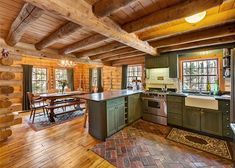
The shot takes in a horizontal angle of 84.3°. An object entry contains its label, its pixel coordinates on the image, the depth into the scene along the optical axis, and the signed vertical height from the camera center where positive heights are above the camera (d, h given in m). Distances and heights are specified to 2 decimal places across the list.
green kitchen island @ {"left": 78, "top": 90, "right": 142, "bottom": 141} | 3.06 -0.81
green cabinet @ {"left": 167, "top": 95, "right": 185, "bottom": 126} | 3.64 -0.76
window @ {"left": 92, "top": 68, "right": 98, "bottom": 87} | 7.82 +0.34
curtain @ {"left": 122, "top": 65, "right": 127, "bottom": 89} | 6.09 +0.30
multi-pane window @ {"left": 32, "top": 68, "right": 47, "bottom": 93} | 6.57 +0.17
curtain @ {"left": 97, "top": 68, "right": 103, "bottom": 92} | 7.21 +0.06
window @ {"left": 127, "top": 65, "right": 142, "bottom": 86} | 5.90 +0.46
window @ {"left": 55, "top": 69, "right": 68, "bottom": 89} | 7.44 +0.50
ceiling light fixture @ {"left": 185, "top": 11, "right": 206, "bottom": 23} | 1.87 +0.97
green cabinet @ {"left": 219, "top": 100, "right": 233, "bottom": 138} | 2.93 -0.78
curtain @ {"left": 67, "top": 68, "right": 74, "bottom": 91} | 7.98 +0.38
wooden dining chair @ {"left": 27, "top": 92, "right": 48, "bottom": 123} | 4.36 -0.75
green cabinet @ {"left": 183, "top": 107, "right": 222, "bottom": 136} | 3.06 -0.94
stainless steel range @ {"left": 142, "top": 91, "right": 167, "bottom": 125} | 3.97 -0.77
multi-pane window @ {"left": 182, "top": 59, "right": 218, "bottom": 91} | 3.81 +0.26
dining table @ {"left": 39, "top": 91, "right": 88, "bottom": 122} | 4.34 -0.51
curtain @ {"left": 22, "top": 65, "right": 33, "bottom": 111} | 5.91 +0.01
